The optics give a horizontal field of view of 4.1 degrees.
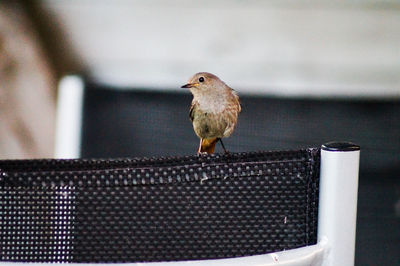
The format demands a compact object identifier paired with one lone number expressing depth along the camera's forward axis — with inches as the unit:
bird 195.5
